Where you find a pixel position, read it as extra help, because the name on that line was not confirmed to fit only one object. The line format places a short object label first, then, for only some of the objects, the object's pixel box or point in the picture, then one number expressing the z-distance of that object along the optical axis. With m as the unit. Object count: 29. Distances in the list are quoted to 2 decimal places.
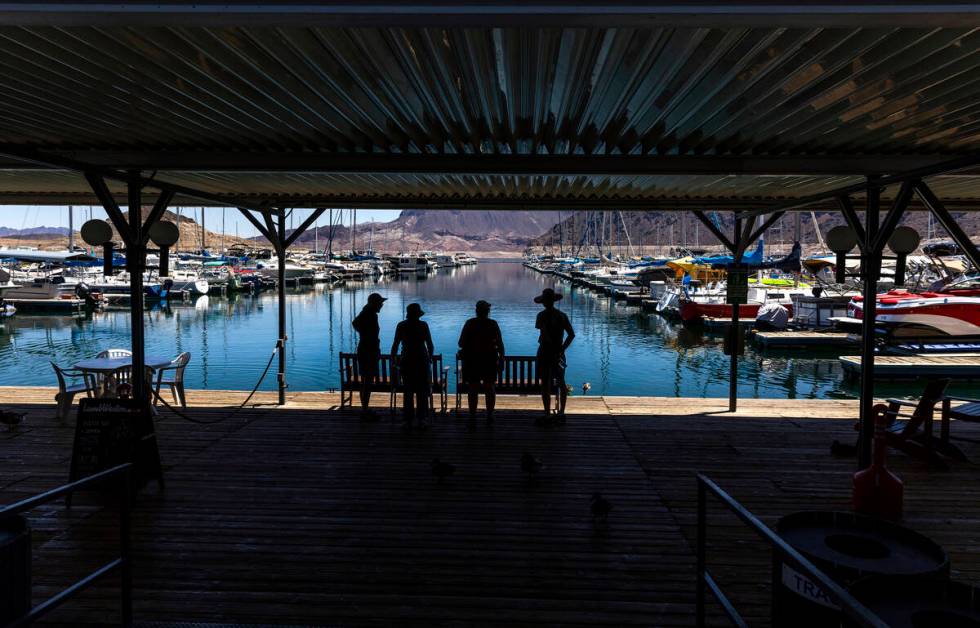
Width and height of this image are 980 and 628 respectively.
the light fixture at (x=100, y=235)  6.80
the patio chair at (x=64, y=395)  8.46
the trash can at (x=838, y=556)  2.47
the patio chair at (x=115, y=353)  9.53
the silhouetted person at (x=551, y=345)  7.70
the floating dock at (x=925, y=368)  16.86
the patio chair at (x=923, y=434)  6.52
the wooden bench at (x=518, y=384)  9.27
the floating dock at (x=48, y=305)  36.53
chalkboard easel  5.60
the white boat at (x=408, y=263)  90.78
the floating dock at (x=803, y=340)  23.75
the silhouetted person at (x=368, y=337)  7.95
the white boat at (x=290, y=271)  58.53
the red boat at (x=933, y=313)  20.86
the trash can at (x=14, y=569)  2.90
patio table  8.00
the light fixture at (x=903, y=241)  7.04
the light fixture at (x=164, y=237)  7.32
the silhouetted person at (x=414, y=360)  7.53
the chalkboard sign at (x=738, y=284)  8.48
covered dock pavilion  3.38
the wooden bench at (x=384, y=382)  8.81
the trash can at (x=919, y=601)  2.16
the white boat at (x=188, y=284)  45.44
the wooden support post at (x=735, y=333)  8.60
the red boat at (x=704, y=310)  30.08
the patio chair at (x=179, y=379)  9.22
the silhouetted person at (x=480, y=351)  7.62
